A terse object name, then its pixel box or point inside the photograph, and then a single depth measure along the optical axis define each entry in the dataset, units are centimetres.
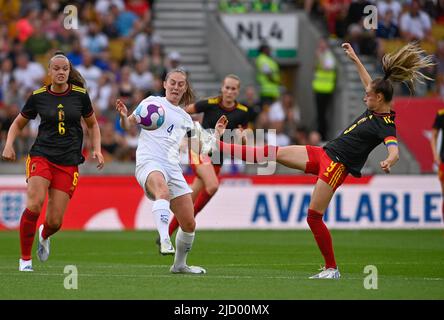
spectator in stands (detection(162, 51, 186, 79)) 2630
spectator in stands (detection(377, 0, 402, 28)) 2917
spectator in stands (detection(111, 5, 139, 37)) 2772
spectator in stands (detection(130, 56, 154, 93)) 2608
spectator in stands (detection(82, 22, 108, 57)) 2647
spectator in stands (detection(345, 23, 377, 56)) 2827
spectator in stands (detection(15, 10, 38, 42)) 2620
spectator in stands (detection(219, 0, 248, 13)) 2894
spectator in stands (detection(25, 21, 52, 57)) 2592
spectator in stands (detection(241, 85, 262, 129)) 2502
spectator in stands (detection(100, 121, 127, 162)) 2417
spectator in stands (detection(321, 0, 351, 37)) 2866
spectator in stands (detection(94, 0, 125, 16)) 2758
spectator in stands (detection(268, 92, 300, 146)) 2594
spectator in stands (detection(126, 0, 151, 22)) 2834
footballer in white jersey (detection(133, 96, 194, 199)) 1223
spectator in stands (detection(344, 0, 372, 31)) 2794
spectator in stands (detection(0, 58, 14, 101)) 2481
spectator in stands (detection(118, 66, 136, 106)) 2516
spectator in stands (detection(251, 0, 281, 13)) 2906
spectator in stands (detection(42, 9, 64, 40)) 2622
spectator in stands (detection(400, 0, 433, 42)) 2916
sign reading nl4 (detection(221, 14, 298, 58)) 2886
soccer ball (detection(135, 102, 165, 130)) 1225
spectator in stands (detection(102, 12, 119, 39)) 2709
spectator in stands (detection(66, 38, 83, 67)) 2559
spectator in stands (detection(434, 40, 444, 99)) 2817
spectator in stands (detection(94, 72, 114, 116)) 2544
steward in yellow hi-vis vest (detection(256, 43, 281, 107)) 2699
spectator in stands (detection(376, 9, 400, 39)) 2873
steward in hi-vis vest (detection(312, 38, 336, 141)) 2698
